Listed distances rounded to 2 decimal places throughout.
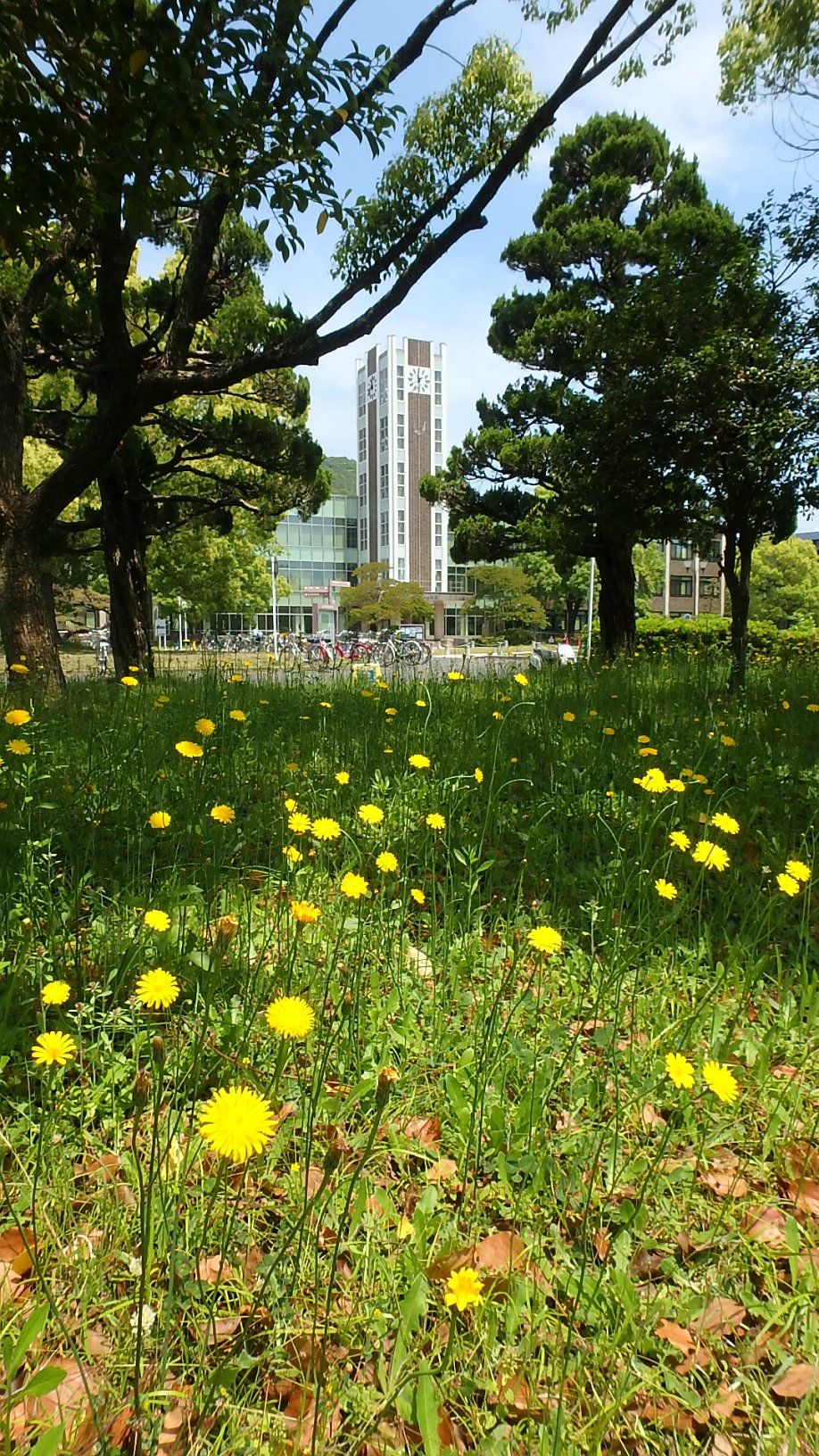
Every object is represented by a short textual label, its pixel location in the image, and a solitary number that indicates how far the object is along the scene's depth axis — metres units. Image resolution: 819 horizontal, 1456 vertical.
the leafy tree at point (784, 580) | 39.56
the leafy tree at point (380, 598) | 47.31
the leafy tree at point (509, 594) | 39.94
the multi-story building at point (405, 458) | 67.56
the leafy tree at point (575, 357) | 10.08
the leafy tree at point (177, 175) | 3.03
